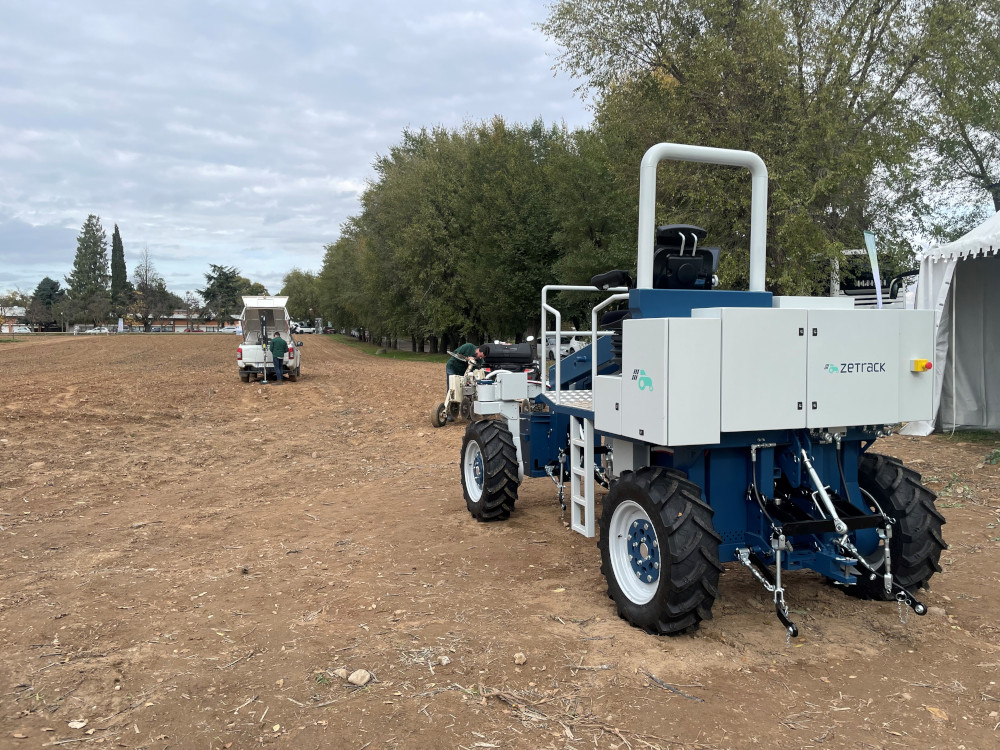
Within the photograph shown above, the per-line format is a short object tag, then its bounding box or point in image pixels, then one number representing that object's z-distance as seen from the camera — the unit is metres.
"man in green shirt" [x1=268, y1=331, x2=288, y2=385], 22.28
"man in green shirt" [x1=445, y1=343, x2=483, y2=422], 13.95
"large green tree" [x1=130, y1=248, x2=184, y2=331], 113.62
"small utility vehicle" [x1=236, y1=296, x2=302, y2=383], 22.80
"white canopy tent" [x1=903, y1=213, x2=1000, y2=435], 11.95
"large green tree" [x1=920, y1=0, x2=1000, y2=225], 16.33
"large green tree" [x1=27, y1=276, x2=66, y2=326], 101.12
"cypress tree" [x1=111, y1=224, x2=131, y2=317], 119.56
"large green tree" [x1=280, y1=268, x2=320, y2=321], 115.44
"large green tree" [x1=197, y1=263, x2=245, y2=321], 142.25
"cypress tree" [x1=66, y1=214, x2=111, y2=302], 130.62
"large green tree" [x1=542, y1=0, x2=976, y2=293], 15.34
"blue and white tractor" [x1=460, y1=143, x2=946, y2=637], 4.23
